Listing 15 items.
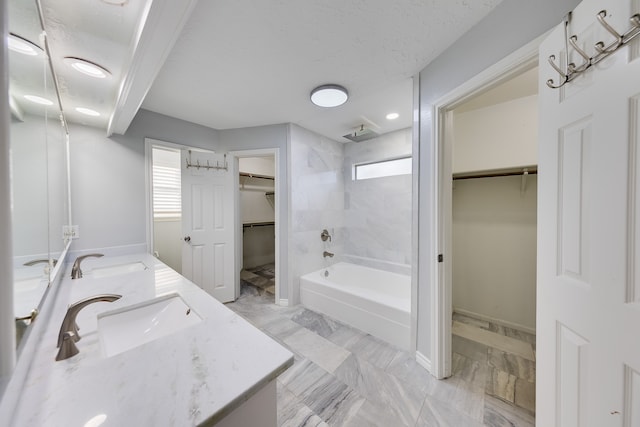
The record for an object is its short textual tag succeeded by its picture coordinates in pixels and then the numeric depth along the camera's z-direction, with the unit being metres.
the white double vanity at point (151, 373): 0.50
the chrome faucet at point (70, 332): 0.69
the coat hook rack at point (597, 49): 0.60
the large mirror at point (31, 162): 0.59
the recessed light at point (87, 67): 1.24
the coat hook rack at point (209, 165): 2.66
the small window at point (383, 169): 2.90
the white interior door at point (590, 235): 0.61
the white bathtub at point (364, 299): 1.98
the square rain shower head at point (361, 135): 2.72
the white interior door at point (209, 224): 2.67
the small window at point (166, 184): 3.21
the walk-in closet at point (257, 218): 4.21
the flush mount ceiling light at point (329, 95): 1.89
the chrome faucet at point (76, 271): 1.42
